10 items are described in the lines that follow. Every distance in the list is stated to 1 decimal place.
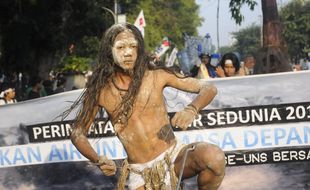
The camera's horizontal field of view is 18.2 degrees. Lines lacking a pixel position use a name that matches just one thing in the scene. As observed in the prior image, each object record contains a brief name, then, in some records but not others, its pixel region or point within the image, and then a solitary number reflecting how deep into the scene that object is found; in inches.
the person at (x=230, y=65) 393.7
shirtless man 219.0
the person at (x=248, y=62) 474.4
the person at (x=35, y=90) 534.1
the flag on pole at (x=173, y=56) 1063.7
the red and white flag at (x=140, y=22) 822.4
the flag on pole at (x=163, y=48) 1050.9
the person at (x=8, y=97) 484.6
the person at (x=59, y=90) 661.9
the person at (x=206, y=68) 440.8
